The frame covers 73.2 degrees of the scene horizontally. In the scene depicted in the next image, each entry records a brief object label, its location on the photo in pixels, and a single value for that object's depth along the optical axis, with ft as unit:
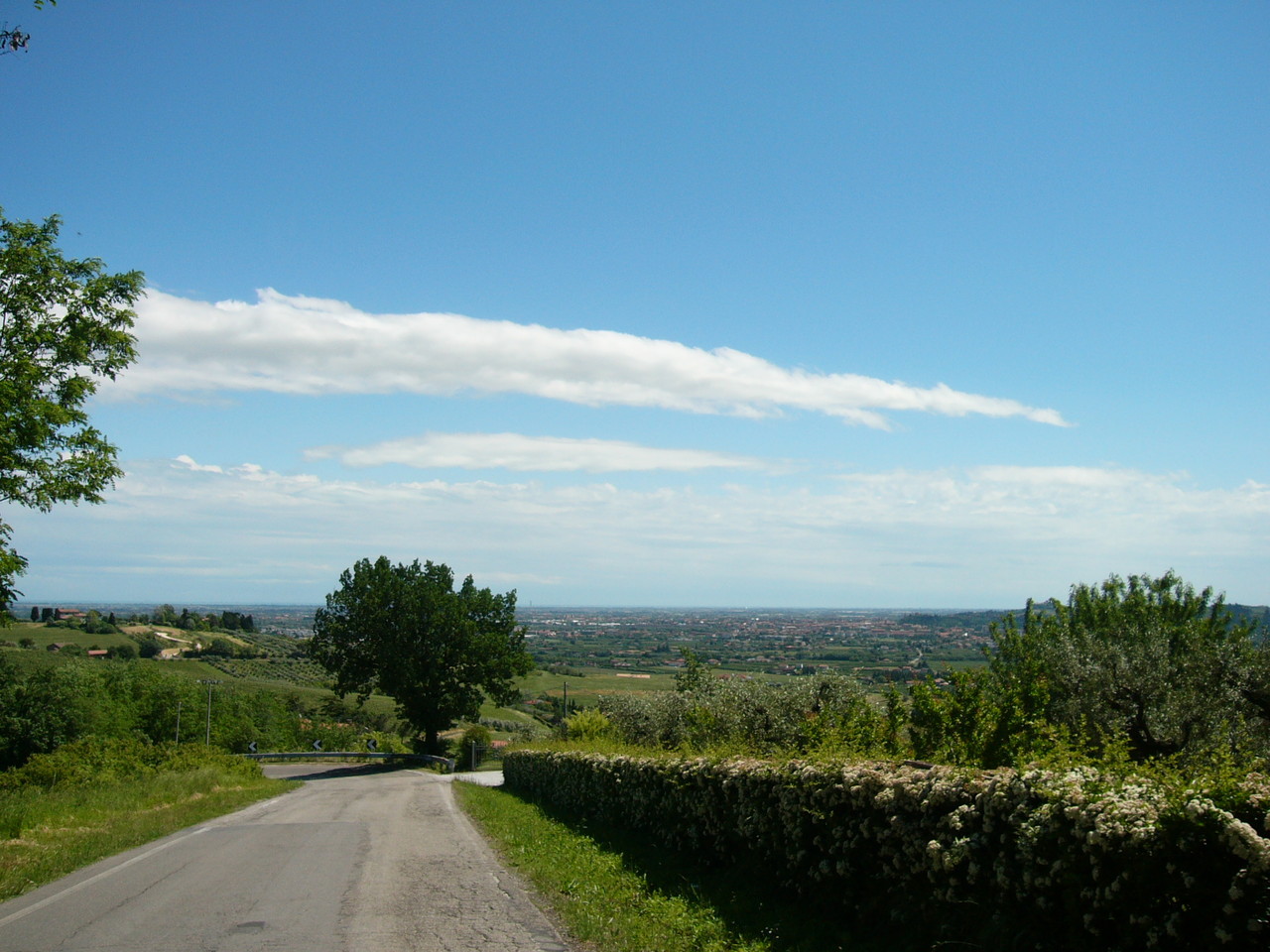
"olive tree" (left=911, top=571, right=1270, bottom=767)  29.76
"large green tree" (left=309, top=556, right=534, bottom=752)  177.78
